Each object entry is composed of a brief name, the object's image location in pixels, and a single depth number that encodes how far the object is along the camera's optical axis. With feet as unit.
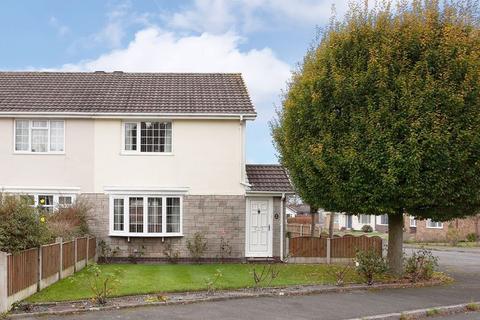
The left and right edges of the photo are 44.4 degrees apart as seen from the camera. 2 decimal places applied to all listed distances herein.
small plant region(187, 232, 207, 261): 72.23
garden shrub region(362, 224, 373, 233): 198.32
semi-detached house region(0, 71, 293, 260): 72.69
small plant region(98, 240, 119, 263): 71.61
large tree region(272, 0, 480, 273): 49.44
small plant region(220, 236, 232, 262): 72.74
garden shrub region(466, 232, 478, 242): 145.59
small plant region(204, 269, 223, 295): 46.24
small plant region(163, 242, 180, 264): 72.23
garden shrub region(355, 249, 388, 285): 52.39
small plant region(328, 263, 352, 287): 51.50
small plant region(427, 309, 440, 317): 39.81
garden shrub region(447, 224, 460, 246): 138.62
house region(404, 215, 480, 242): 149.52
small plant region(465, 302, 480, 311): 42.15
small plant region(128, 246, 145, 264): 72.08
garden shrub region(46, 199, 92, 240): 58.89
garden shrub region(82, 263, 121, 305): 40.93
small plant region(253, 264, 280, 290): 48.89
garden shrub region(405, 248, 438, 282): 55.16
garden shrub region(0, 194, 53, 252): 41.86
